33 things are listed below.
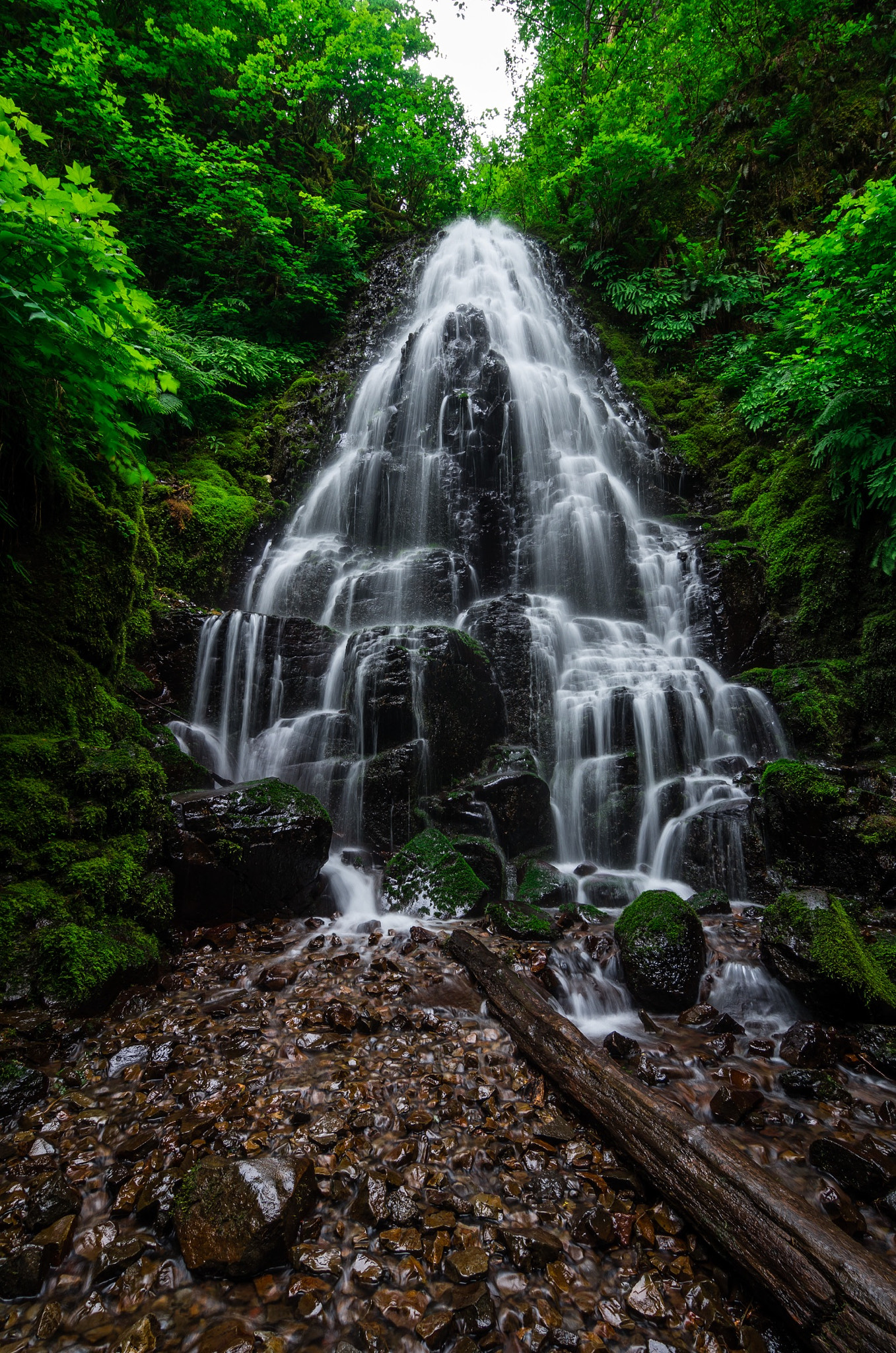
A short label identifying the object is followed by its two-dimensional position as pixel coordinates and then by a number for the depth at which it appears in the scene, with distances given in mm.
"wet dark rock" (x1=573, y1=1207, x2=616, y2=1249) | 2229
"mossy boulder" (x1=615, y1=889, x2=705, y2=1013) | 4070
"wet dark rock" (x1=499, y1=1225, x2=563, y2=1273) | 2125
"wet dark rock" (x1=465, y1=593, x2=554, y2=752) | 8695
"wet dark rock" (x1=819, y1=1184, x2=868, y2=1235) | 2359
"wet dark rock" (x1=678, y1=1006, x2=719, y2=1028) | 3887
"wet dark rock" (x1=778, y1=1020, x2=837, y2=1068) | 3490
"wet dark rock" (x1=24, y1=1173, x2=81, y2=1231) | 2062
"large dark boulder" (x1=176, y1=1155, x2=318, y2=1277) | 1976
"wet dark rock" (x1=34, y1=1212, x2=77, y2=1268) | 1953
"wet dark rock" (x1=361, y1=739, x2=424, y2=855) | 6957
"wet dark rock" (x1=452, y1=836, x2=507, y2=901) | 6184
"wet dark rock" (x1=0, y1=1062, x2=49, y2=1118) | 2604
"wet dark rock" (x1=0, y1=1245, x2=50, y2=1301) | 1838
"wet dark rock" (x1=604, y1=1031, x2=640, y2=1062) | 3461
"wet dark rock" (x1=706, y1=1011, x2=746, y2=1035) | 3816
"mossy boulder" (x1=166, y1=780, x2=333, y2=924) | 4828
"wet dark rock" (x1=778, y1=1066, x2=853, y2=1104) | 3176
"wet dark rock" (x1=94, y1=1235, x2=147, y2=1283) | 1939
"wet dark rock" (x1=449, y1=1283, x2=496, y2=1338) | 1897
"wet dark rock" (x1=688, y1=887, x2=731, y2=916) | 5582
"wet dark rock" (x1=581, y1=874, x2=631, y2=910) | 6102
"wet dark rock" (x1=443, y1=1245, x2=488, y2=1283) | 2049
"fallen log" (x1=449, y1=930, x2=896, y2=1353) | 1797
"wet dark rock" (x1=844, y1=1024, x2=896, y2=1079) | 3420
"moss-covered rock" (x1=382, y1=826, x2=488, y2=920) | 5465
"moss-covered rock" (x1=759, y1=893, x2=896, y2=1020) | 3793
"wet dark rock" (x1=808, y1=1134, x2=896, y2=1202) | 2529
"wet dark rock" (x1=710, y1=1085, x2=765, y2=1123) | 2990
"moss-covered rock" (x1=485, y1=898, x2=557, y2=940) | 4895
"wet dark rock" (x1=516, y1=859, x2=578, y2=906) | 5914
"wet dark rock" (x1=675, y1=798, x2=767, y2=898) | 6172
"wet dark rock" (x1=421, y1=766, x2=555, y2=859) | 7086
